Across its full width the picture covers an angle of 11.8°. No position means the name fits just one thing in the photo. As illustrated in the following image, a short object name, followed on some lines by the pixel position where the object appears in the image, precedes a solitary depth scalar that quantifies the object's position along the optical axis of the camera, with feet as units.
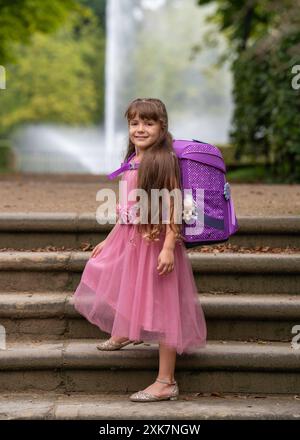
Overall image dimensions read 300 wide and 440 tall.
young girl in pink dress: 22.81
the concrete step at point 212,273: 27.03
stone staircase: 22.81
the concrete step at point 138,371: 24.07
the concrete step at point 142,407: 22.02
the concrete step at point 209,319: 25.45
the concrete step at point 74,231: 29.12
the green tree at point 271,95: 48.97
